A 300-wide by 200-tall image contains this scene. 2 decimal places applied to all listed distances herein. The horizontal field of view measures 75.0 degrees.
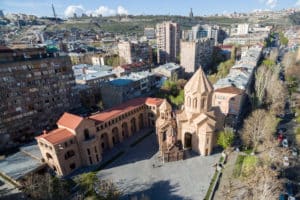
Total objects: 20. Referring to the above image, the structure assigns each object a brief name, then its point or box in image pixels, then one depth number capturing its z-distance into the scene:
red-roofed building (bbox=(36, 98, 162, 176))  38.72
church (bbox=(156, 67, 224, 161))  41.75
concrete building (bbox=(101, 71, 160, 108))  67.31
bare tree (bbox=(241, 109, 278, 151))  44.22
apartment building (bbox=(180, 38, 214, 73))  99.29
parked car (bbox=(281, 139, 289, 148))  46.31
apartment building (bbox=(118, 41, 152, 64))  110.06
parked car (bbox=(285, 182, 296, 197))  34.39
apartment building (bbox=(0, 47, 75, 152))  46.81
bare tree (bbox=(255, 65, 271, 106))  62.42
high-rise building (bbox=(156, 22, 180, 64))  119.00
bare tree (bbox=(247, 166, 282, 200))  29.30
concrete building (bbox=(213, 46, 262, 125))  57.98
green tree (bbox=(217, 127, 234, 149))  42.75
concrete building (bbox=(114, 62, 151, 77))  87.81
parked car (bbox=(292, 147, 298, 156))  43.59
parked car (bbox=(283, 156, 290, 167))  40.23
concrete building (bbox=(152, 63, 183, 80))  89.12
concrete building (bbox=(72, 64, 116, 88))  76.06
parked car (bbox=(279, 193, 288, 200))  33.00
